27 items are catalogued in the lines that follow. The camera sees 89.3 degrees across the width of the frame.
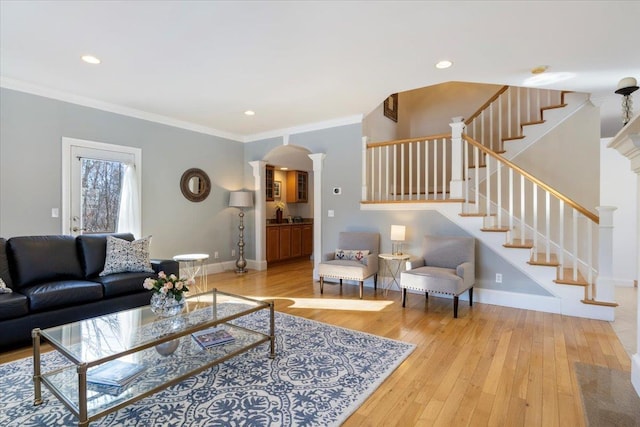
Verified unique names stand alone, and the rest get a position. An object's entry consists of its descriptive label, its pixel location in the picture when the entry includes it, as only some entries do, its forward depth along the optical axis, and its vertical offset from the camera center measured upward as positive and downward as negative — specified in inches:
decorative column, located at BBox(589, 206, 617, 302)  132.3 -18.7
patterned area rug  70.1 -44.6
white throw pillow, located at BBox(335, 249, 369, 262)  181.9 -24.3
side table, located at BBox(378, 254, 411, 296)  187.8 -35.0
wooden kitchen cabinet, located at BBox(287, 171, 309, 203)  327.3 +26.1
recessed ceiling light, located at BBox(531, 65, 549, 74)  128.9 +57.8
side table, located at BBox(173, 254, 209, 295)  179.9 -37.5
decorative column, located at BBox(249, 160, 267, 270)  246.4 -1.5
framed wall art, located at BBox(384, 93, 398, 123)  231.7 +76.5
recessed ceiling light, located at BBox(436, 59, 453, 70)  126.4 +58.5
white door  163.6 +15.8
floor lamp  234.4 +6.6
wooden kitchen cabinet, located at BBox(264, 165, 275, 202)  301.7 +28.4
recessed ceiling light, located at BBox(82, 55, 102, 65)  122.0 +58.8
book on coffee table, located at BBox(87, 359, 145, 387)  71.5 -37.2
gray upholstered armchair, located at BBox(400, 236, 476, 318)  139.1 -27.1
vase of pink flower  92.5 -23.9
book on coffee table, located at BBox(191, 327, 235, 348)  92.0 -37.0
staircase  141.9 +9.2
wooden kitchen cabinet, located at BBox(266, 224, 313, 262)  266.2 -25.9
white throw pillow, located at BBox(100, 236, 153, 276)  138.0 -19.6
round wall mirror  213.6 +18.8
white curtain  183.9 +4.2
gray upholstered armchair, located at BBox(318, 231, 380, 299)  169.3 -26.6
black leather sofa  105.2 -26.9
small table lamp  172.4 -11.4
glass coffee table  66.1 -36.3
